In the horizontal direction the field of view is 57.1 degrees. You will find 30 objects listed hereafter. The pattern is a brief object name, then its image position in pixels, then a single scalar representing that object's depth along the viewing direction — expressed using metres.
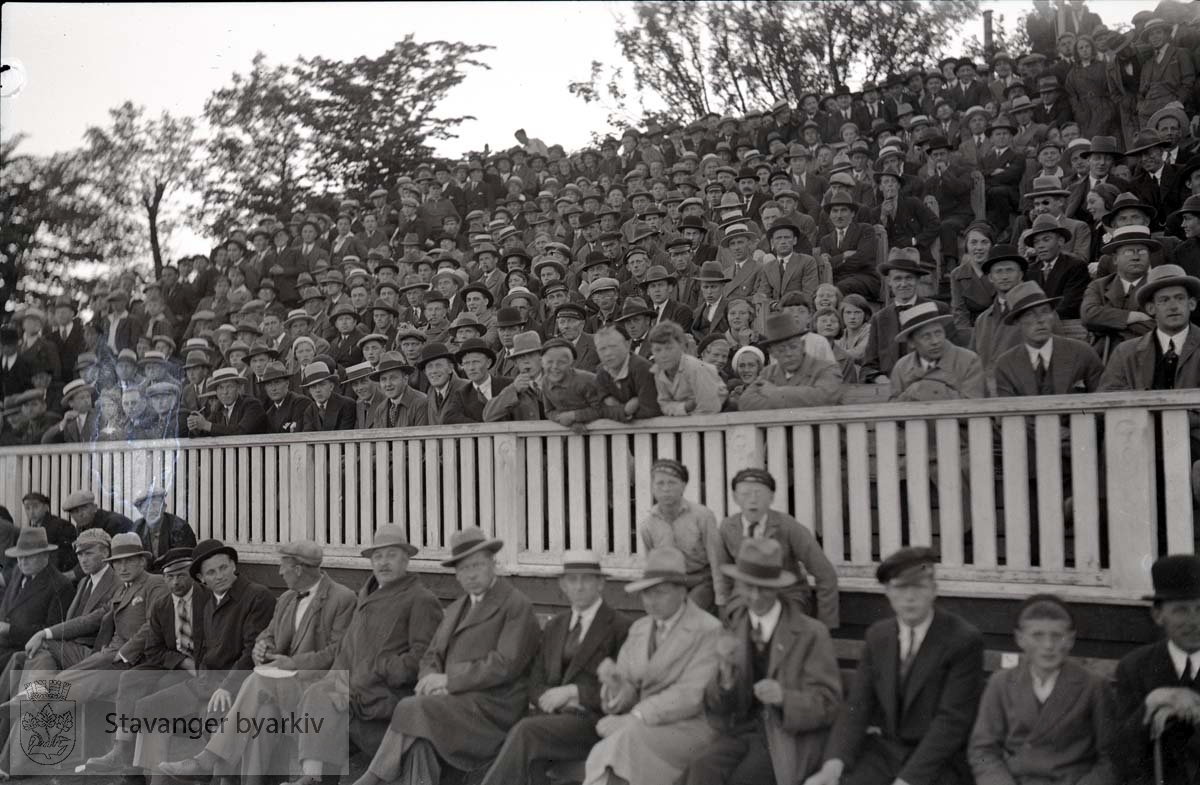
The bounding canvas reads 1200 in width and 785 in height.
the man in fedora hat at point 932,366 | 5.19
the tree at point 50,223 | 8.77
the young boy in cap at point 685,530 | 5.26
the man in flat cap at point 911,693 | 4.41
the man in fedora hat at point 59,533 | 8.80
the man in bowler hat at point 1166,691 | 4.03
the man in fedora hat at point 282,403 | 8.09
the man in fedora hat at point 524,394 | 6.53
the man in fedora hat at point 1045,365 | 5.00
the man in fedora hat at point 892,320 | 6.80
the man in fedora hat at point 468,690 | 5.66
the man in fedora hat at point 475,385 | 7.03
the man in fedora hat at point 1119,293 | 5.83
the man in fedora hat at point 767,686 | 4.72
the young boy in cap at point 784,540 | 4.90
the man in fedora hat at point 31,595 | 8.40
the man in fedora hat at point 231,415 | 8.20
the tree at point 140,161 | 8.62
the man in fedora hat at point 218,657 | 6.96
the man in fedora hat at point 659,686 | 4.98
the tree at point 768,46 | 8.15
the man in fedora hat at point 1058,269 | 6.54
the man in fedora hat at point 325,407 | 7.88
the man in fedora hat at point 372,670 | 6.15
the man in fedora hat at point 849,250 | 8.45
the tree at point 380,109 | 8.72
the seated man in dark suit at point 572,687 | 5.37
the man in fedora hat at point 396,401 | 7.27
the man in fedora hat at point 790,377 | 5.33
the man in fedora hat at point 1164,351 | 4.73
